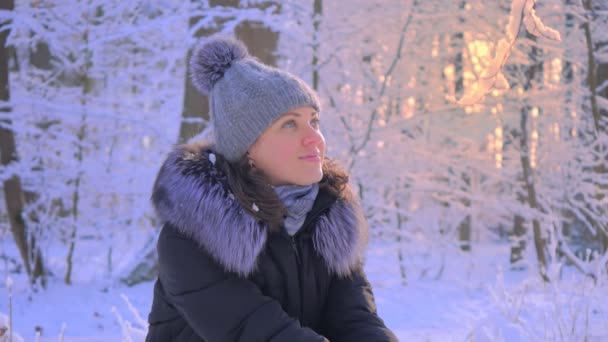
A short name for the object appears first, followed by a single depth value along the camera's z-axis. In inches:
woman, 59.4
